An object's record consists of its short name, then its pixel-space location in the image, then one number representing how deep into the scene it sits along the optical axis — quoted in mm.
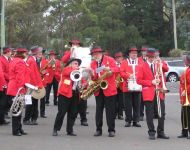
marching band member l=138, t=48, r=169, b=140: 11484
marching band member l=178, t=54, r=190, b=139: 11625
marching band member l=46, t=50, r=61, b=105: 17664
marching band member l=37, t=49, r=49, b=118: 15289
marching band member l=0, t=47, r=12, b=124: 13789
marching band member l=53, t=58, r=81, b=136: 11688
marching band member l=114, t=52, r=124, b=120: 15445
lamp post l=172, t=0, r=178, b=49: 47000
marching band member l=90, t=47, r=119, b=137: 11727
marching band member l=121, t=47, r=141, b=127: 13617
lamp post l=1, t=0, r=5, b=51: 34312
